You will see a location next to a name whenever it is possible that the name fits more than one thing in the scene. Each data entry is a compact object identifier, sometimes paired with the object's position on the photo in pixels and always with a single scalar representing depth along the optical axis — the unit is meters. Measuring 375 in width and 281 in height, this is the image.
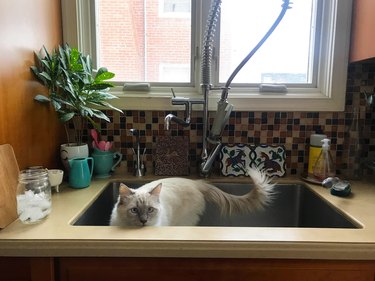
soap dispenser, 1.30
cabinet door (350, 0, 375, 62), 1.18
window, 1.42
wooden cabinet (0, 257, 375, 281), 0.80
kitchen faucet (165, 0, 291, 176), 1.20
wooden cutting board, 0.89
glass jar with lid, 0.89
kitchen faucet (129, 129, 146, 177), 1.40
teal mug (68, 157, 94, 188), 1.20
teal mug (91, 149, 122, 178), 1.34
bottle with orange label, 1.35
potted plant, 1.15
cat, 0.98
